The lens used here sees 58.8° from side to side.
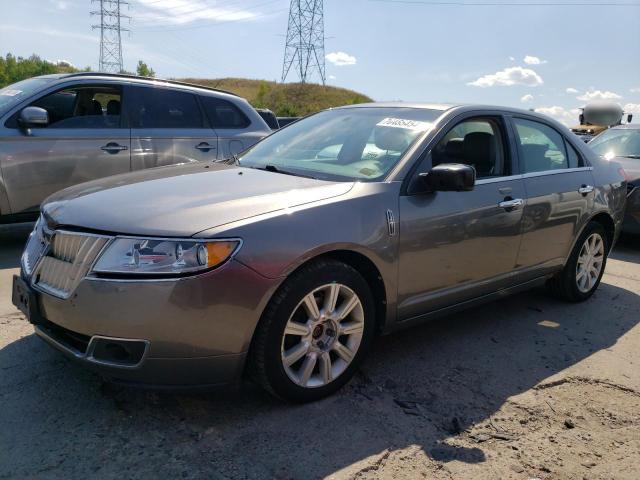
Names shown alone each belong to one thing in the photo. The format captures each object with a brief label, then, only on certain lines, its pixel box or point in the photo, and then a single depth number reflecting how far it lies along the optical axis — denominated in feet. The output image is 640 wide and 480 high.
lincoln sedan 8.13
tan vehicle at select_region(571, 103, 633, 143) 60.80
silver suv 18.12
